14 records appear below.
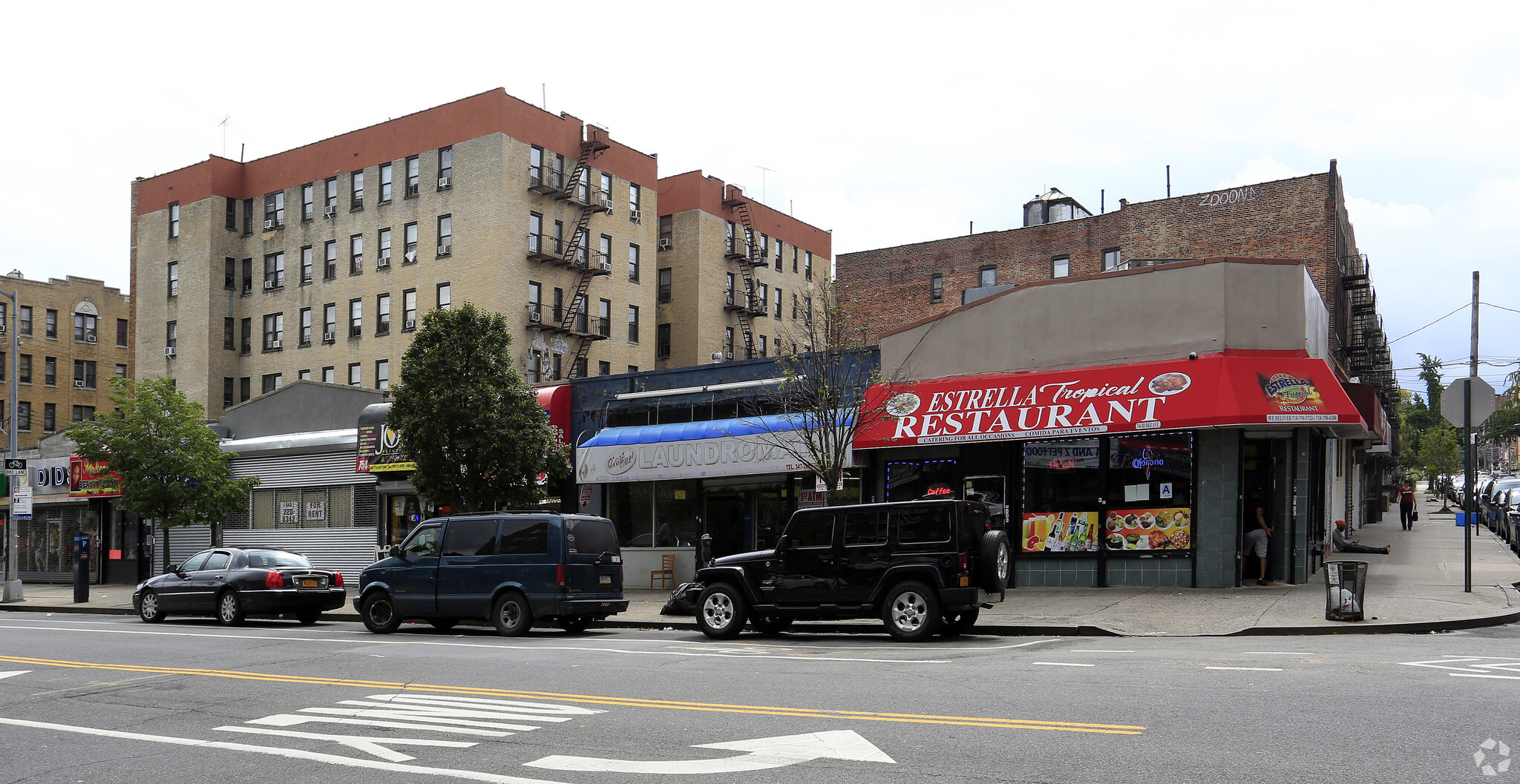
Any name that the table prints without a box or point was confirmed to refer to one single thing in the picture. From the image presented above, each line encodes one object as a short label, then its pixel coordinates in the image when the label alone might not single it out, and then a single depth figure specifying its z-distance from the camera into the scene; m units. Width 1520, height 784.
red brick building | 39.50
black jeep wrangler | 15.11
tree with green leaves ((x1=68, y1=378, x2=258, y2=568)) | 30.38
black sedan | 21.41
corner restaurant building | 19.59
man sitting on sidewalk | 27.20
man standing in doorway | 20.11
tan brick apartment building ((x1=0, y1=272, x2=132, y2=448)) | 72.12
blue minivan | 17.95
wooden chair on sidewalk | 26.86
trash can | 15.12
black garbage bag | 17.73
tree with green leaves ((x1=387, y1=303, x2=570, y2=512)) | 23.44
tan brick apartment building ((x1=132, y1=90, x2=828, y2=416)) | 50.19
